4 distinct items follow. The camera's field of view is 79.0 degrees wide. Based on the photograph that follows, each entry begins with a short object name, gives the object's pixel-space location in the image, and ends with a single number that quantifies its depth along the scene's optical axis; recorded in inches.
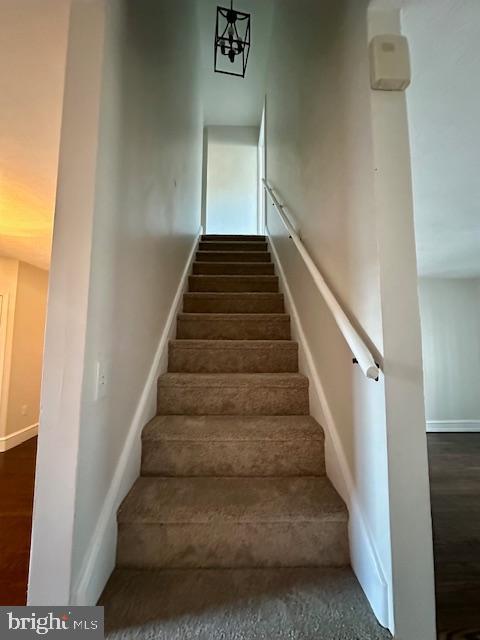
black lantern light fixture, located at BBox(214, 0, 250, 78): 84.6
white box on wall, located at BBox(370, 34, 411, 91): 34.5
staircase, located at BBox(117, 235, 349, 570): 40.6
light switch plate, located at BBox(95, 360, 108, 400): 36.8
